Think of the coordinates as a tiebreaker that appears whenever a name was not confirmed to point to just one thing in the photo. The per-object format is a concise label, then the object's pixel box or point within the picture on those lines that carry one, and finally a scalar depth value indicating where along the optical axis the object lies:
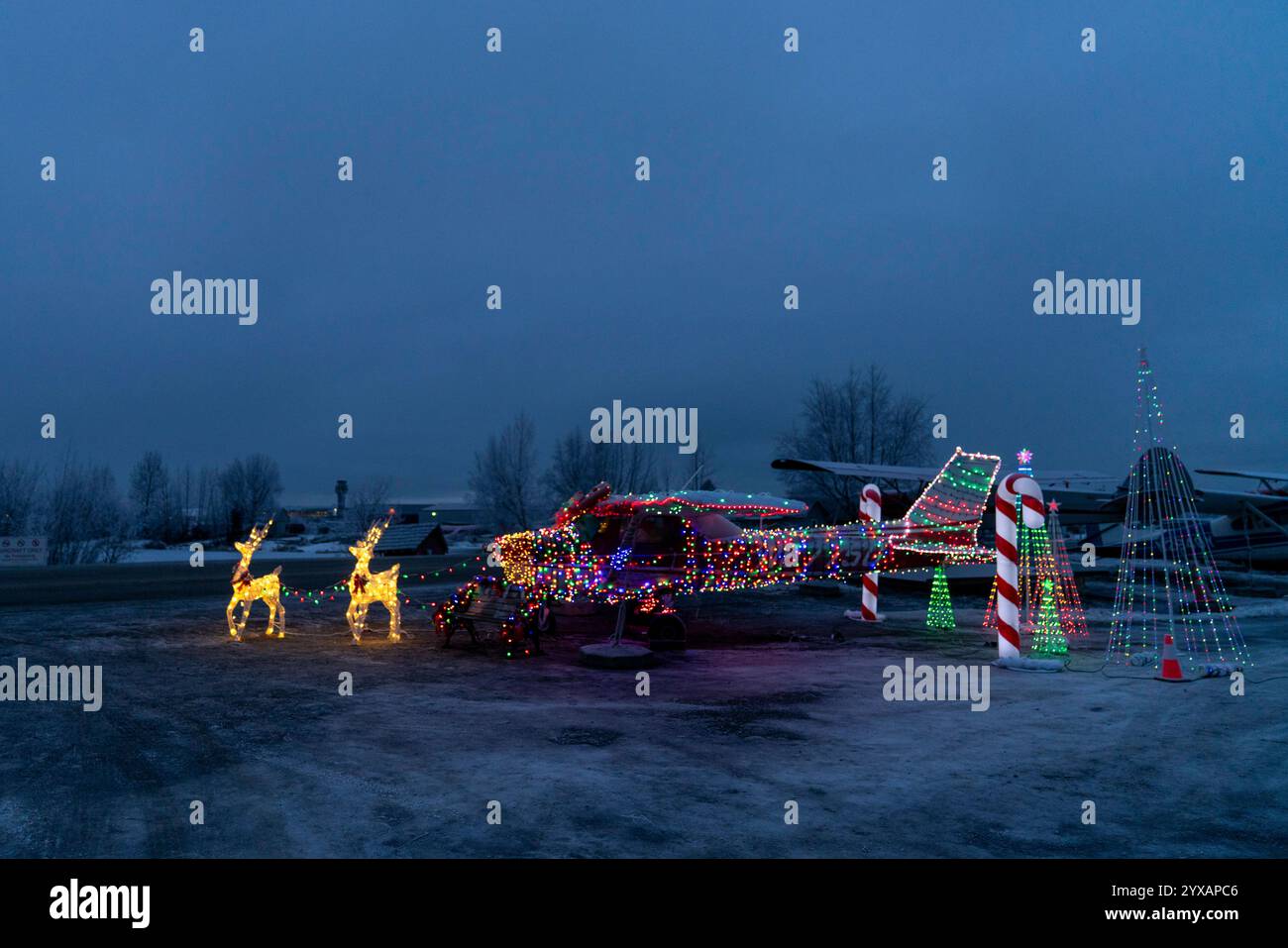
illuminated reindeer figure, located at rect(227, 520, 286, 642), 14.13
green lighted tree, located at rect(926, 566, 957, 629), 16.23
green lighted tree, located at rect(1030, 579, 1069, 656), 12.59
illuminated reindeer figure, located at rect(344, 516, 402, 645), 14.01
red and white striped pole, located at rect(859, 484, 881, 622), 16.97
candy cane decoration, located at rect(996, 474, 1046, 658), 11.44
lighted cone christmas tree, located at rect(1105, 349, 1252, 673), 12.24
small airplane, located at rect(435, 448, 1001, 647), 13.89
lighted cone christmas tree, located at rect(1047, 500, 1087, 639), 15.51
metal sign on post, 39.81
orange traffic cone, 10.17
